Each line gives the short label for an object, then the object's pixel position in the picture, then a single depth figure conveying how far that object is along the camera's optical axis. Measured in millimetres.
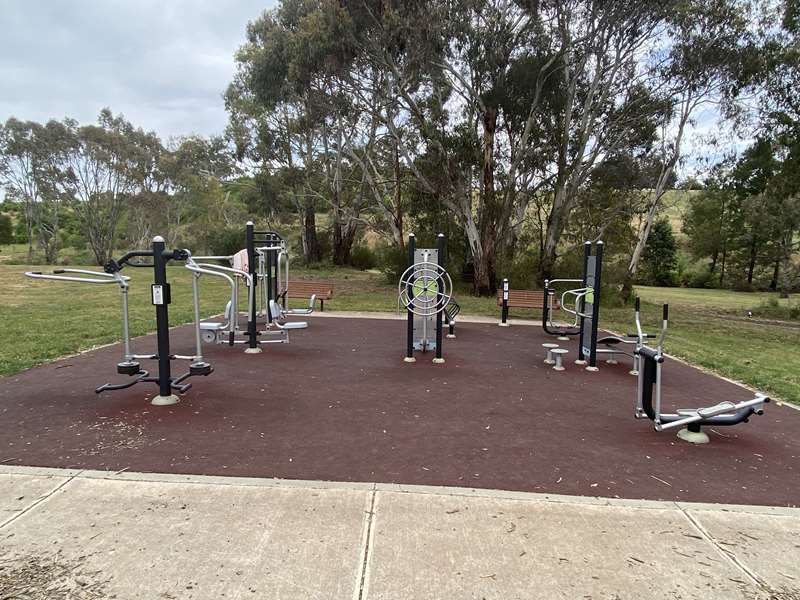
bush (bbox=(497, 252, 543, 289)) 19062
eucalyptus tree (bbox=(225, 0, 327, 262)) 21469
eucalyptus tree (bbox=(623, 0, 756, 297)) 15898
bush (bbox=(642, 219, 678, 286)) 49000
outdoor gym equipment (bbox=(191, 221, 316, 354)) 6797
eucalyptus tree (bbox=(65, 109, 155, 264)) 32344
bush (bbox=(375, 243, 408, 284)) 22266
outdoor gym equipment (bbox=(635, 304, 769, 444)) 4227
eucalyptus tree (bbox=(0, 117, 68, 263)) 31797
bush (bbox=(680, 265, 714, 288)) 47234
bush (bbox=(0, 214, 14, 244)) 49688
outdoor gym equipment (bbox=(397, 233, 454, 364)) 7145
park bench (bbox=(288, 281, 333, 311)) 11906
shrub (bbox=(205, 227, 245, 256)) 33594
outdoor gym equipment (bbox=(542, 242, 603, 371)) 6902
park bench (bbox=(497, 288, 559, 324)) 11430
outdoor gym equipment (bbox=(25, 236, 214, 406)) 4664
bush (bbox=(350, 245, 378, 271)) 33469
